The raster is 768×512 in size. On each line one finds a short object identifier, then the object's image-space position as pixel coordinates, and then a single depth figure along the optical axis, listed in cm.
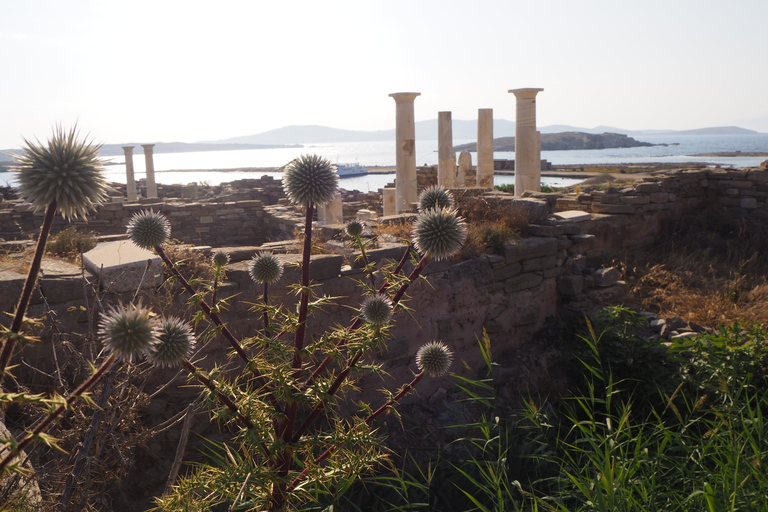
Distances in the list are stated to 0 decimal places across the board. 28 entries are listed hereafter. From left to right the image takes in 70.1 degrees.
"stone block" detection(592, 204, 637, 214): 966
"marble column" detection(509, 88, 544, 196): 1373
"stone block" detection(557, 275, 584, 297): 696
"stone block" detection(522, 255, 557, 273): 665
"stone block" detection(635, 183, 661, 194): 1005
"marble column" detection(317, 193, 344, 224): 1287
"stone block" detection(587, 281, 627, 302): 702
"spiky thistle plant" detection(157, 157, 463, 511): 221
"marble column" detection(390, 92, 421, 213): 1427
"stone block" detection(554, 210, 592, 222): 875
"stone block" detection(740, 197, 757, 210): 1041
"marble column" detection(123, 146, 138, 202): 2183
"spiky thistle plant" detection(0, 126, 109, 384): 155
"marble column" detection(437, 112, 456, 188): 1614
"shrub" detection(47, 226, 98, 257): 705
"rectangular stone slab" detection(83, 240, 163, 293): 431
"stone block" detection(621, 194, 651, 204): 971
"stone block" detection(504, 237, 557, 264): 645
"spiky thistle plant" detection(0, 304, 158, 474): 159
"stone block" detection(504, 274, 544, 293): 645
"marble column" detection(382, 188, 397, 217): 1548
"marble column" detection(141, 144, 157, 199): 2169
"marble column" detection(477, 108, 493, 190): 1582
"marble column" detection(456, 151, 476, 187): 1778
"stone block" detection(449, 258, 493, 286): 605
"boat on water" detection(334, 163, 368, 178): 6109
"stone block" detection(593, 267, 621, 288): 709
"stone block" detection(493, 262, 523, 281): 634
